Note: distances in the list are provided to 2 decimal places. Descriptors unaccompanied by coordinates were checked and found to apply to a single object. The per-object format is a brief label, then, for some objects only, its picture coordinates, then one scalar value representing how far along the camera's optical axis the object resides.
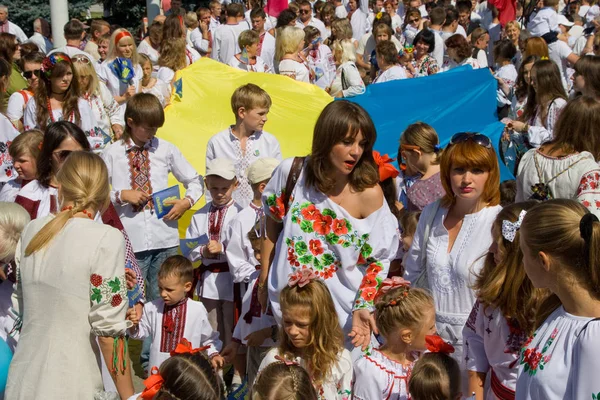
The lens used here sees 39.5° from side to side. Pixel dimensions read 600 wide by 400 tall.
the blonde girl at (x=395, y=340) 4.20
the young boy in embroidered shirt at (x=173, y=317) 5.58
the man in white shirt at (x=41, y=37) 15.16
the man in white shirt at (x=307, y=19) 14.27
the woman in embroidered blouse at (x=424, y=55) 12.02
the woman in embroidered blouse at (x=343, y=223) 4.24
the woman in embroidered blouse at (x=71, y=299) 3.67
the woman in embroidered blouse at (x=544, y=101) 7.28
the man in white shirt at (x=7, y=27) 14.42
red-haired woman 4.24
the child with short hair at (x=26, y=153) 5.63
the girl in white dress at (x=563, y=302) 2.69
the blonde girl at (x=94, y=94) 7.41
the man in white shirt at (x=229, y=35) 13.17
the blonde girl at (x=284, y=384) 3.69
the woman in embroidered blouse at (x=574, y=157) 5.15
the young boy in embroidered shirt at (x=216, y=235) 5.99
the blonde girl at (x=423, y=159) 6.08
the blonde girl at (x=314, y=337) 4.18
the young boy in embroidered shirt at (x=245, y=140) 6.90
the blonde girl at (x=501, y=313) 3.42
